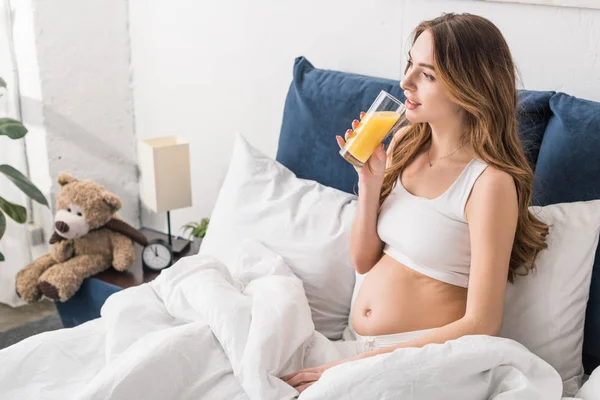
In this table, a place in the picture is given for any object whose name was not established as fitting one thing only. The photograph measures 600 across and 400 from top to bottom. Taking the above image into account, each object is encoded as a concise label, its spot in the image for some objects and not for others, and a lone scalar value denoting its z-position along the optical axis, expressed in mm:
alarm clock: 2295
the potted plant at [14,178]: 2322
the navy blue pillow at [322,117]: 1938
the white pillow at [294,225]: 1806
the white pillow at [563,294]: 1490
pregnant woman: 1425
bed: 1315
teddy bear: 2217
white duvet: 1290
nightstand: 2200
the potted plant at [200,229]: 2543
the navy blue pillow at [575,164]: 1524
